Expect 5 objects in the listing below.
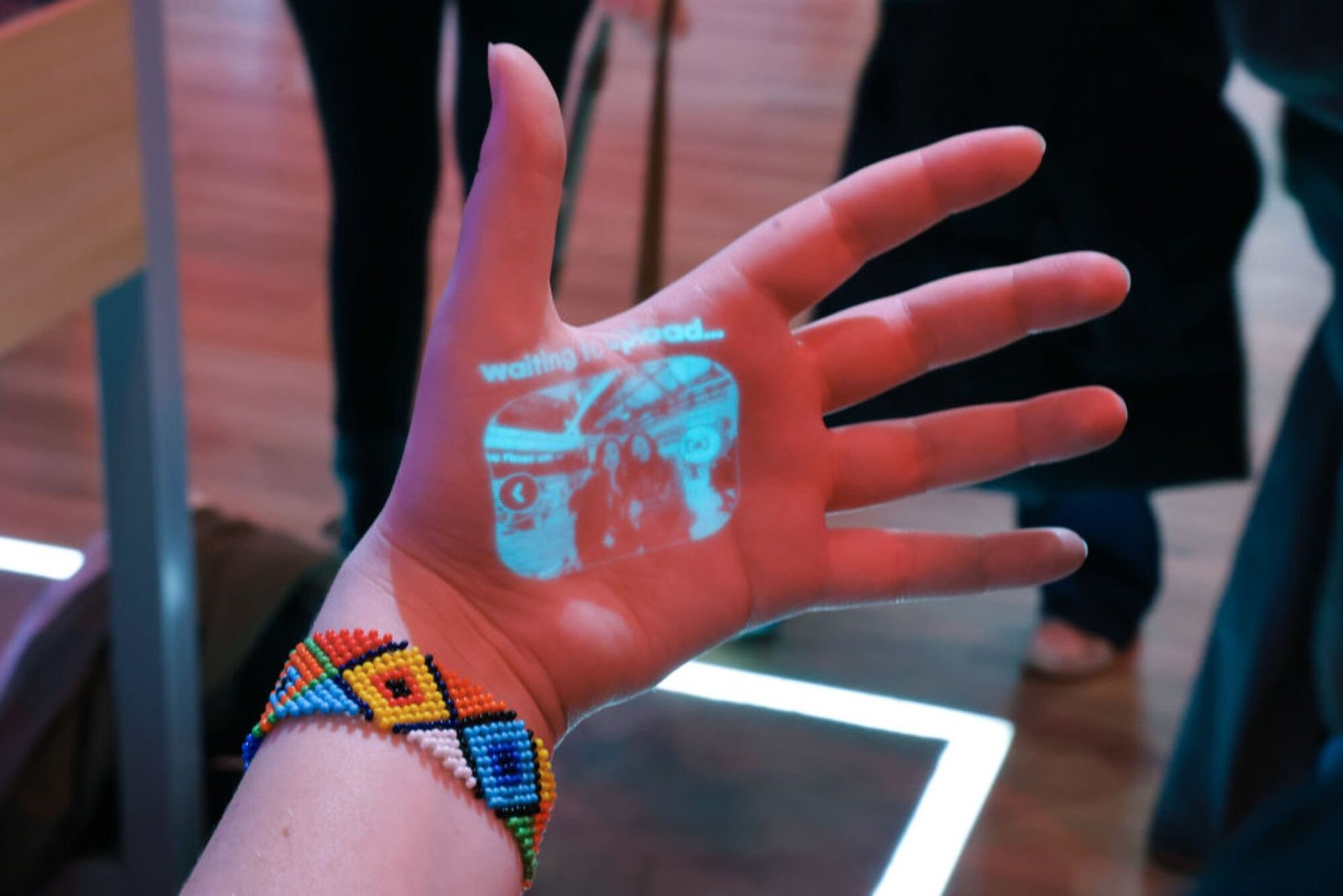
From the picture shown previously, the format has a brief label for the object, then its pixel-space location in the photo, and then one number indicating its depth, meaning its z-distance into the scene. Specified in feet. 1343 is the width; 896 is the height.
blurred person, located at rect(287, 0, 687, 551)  3.56
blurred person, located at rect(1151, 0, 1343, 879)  2.72
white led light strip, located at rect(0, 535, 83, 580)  3.64
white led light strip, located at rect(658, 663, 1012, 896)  2.68
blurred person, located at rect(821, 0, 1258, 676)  2.99
